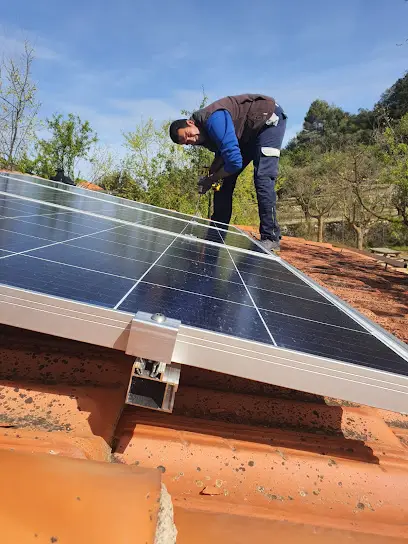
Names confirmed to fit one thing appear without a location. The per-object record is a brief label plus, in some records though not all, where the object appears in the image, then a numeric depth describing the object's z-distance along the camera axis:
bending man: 3.99
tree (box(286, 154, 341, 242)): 27.97
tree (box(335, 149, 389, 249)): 24.12
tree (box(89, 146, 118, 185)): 18.98
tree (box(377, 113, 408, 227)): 17.78
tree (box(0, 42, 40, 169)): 17.36
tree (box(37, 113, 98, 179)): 17.61
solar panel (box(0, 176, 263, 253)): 3.83
